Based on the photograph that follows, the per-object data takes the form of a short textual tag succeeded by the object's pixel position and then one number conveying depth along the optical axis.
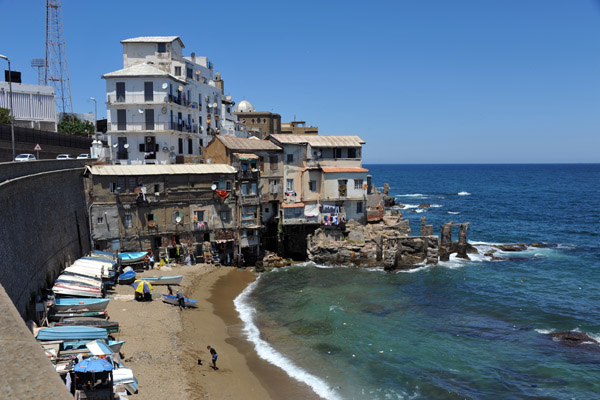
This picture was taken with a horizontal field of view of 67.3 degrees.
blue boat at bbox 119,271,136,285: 41.47
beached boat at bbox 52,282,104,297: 31.37
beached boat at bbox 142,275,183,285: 42.66
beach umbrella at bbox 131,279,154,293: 37.47
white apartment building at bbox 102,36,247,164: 57.56
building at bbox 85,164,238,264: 47.88
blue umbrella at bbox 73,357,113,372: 20.02
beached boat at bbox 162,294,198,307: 38.50
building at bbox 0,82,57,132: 69.12
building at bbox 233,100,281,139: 115.19
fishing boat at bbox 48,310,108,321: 28.53
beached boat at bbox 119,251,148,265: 45.72
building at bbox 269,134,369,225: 57.22
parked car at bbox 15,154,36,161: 48.72
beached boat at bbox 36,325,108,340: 24.52
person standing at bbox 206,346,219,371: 27.88
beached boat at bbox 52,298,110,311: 29.84
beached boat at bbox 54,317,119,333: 27.67
